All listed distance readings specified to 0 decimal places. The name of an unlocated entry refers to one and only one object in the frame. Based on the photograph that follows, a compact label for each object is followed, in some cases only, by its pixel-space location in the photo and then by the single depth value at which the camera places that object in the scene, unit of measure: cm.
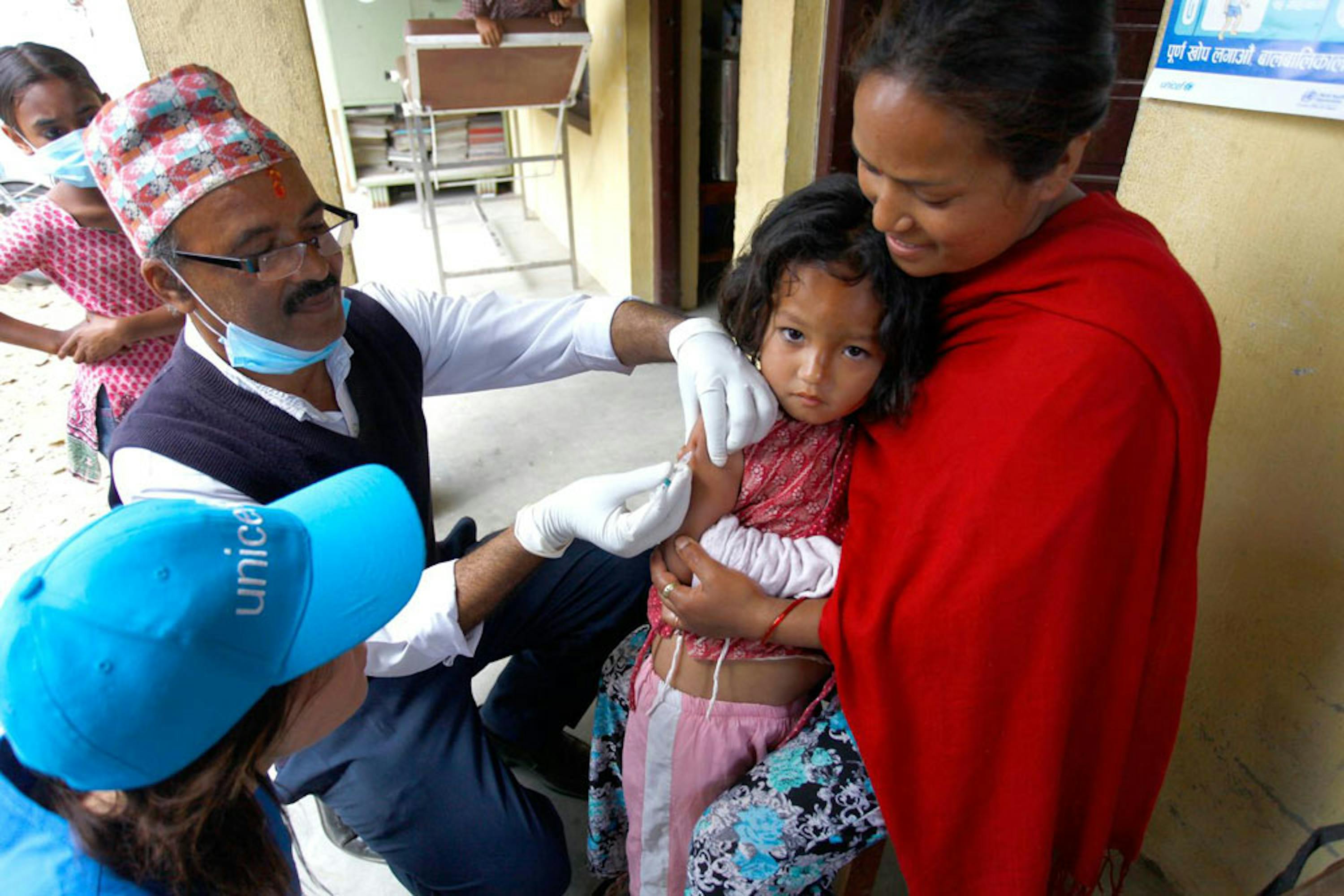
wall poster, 96
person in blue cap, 67
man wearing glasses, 118
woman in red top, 81
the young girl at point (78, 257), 191
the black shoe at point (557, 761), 181
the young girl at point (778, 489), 104
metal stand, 421
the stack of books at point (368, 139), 620
